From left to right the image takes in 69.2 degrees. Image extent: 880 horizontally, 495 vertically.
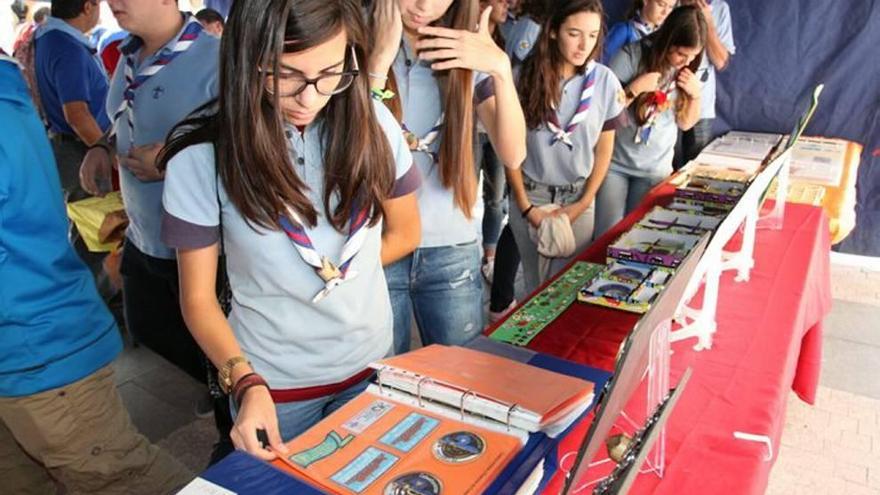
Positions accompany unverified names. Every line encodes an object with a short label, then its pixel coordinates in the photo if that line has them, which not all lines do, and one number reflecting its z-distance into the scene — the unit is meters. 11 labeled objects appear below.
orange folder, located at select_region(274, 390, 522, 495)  0.78
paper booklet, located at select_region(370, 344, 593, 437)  0.87
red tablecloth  0.96
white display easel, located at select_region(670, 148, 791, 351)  1.11
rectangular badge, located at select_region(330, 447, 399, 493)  0.79
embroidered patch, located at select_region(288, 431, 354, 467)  0.83
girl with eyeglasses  0.87
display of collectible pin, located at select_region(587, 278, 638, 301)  1.42
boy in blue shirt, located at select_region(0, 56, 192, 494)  1.12
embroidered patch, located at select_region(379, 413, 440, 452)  0.85
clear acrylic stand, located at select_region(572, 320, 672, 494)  0.89
